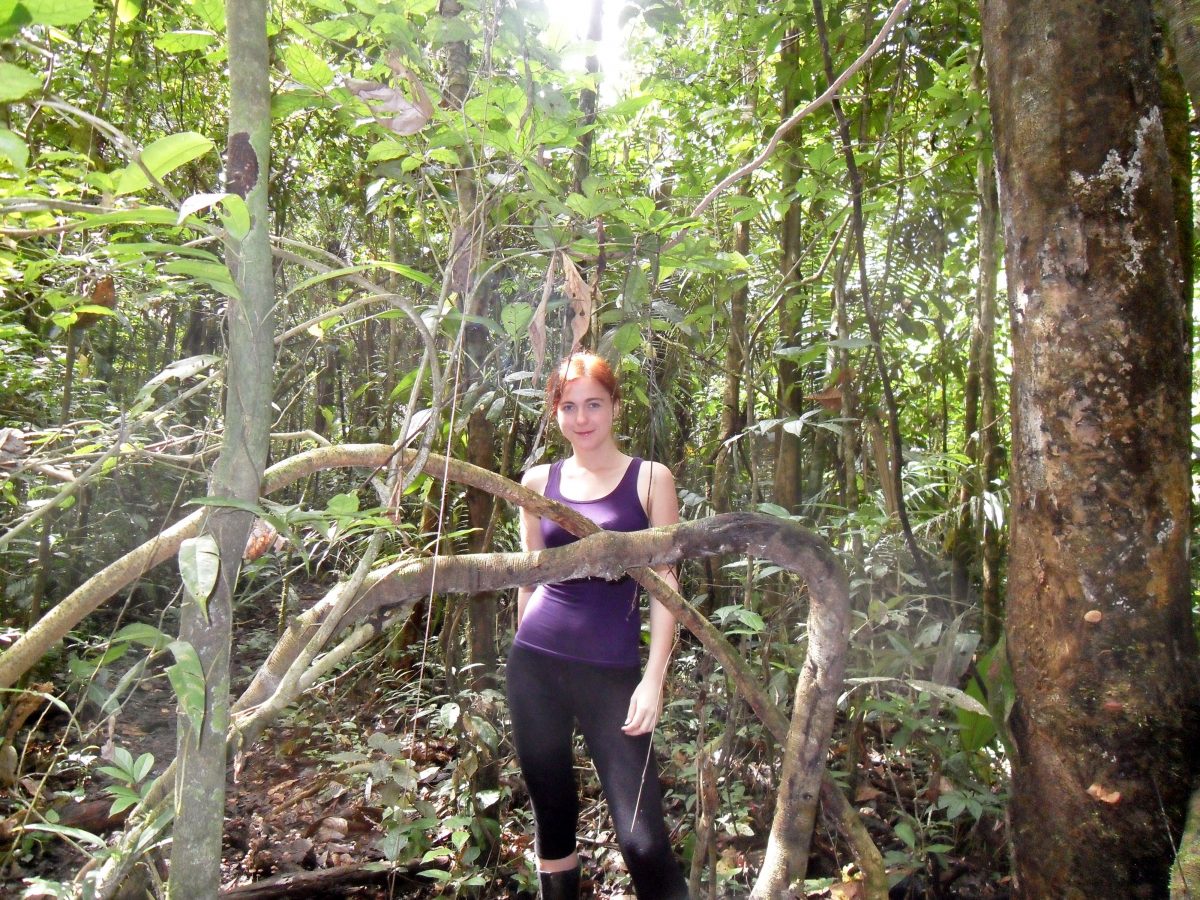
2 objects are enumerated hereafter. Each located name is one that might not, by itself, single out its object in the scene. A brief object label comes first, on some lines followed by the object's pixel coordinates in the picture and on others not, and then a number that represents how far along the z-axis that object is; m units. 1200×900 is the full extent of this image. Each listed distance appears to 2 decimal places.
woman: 2.11
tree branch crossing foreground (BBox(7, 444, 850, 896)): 1.22
